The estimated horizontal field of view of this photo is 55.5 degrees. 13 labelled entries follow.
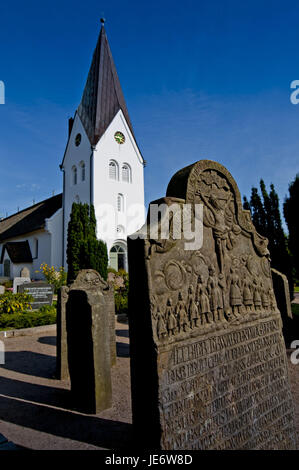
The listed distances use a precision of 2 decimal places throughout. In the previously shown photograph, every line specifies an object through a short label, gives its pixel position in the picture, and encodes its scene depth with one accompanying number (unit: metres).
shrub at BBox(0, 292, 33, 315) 11.12
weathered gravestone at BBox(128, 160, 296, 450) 2.30
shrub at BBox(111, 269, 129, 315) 12.45
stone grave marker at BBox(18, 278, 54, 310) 12.44
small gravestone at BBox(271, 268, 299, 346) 6.15
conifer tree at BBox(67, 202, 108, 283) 18.01
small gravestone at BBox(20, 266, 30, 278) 19.10
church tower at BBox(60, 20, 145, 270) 22.70
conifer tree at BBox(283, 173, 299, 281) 12.45
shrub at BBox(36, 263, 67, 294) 18.70
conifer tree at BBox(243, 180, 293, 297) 12.79
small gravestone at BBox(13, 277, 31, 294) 14.99
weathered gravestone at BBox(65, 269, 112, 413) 3.94
